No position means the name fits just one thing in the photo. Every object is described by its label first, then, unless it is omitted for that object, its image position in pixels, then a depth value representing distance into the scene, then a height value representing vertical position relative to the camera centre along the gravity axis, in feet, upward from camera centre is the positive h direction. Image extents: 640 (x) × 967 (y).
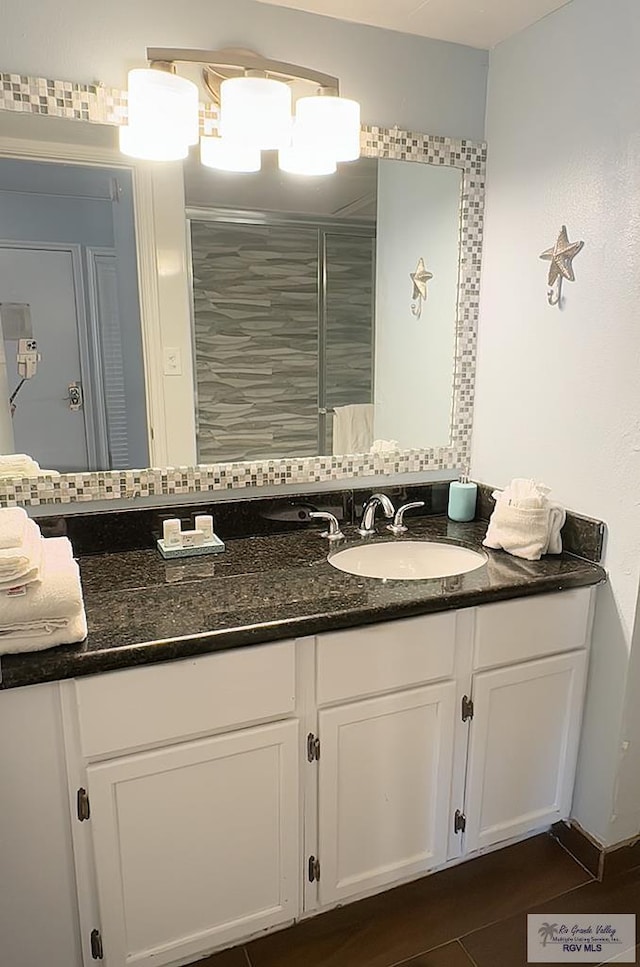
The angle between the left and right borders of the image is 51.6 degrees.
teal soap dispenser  6.45 -1.56
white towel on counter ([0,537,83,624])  3.65 -1.47
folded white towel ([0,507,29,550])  3.85 -1.19
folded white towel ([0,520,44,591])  3.63 -1.27
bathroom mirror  5.41 +0.15
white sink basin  5.77 -1.94
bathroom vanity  3.98 -2.70
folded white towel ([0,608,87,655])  3.71 -1.69
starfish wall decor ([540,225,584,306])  5.29 +0.61
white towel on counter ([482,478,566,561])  5.38 -1.48
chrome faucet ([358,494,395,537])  6.04 -1.59
